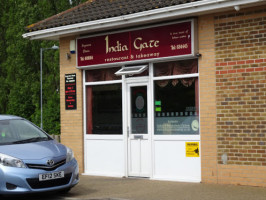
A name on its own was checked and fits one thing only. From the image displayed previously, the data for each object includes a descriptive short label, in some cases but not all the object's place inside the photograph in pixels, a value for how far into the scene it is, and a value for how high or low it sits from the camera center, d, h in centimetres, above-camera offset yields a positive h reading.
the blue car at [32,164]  870 -86
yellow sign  1095 -79
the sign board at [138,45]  1108 +153
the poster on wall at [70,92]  1335 +54
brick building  1016 +54
